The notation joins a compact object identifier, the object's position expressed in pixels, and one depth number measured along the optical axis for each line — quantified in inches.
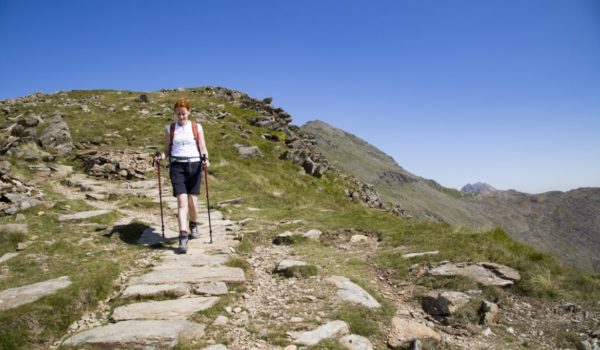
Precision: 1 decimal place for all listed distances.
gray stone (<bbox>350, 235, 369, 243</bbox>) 446.0
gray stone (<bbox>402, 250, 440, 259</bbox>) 368.3
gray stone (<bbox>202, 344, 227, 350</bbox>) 210.1
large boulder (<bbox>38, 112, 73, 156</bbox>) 887.1
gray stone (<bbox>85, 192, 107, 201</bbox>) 603.4
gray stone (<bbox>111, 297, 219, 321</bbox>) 237.9
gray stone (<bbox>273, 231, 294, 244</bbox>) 438.0
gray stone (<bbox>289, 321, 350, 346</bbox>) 224.1
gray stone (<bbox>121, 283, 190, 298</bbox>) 266.8
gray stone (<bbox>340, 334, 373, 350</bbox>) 223.1
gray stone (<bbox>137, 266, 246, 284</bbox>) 291.6
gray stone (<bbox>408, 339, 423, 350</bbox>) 227.3
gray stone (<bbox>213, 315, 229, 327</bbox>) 236.4
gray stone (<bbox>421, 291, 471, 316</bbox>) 277.4
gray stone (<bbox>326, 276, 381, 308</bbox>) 280.0
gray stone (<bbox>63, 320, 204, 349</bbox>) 206.8
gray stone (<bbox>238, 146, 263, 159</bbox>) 1031.3
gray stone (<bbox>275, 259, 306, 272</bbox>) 339.9
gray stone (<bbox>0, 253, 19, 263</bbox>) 326.8
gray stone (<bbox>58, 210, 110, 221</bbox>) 458.9
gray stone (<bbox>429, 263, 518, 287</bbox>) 308.7
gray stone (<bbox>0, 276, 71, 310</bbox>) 243.7
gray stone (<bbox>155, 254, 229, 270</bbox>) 332.8
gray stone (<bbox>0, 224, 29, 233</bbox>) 379.1
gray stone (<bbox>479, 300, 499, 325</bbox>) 265.4
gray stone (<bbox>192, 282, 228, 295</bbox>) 277.1
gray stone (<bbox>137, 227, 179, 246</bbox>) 402.6
